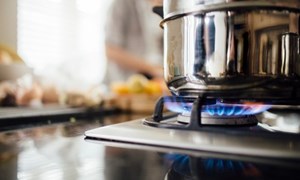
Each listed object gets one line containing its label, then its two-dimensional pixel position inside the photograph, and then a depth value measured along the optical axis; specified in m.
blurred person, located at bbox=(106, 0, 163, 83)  1.92
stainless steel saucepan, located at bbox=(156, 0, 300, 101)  0.43
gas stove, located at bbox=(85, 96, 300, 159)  0.36
